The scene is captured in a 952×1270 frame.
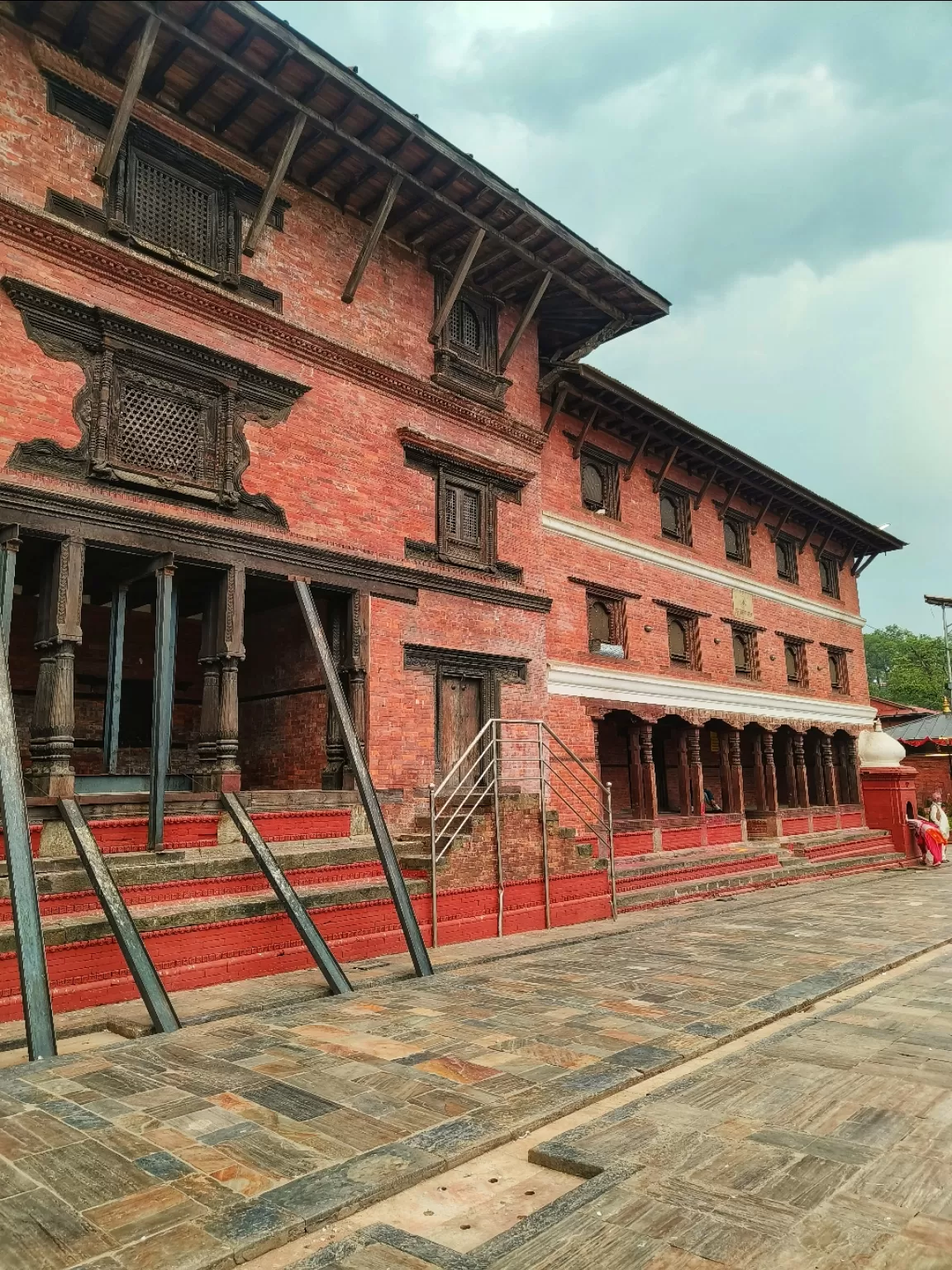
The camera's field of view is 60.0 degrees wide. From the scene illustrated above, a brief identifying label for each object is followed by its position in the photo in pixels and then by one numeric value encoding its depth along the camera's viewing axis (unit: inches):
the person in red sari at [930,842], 799.1
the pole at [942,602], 1521.9
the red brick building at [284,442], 356.8
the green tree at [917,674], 2206.0
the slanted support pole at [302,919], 269.9
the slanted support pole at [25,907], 200.5
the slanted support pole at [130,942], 223.5
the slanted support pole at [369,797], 297.7
